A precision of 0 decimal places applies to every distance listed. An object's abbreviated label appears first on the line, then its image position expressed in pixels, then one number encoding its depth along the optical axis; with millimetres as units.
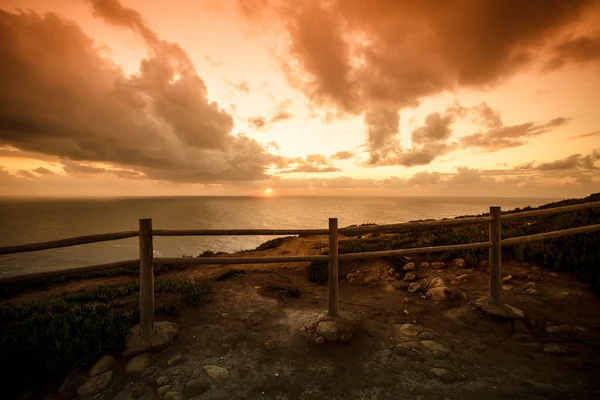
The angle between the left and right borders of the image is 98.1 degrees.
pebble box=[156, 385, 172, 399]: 3404
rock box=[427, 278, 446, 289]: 6351
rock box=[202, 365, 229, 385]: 3634
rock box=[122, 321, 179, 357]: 4136
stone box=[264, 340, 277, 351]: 4303
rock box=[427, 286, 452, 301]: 5903
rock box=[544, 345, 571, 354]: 3990
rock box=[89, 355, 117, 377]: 3732
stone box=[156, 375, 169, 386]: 3564
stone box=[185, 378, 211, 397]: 3411
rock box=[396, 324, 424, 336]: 4672
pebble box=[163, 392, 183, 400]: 3326
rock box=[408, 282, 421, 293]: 6535
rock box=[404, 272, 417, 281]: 7201
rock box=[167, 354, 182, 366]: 3937
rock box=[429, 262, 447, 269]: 7711
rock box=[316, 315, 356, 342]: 4461
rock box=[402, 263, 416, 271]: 7793
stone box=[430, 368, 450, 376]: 3643
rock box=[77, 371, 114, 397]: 3436
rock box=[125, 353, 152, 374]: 3796
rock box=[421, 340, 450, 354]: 4164
